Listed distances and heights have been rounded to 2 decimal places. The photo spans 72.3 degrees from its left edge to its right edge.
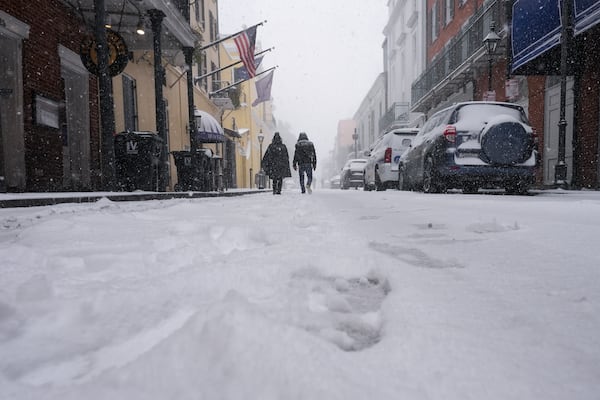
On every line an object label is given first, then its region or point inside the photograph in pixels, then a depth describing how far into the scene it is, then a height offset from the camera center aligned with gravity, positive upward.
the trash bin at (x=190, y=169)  10.20 +0.36
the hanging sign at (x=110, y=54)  6.79 +2.17
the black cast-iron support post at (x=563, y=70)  8.13 +2.17
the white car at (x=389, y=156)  11.44 +0.72
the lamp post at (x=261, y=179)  21.87 +0.16
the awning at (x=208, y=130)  14.30 +1.90
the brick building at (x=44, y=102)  6.57 +1.50
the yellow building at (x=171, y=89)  10.66 +3.04
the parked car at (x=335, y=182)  32.81 -0.08
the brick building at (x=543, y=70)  9.34 +2.94
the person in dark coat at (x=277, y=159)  10.49 +0.60
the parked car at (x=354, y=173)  21.45 +0.43
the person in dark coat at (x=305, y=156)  10.29 +0.66
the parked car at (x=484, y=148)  6.62 +0.53
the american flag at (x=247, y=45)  12.80 +4.34
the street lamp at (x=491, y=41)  11.38 +3.88
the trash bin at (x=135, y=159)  7.56 +0.46
